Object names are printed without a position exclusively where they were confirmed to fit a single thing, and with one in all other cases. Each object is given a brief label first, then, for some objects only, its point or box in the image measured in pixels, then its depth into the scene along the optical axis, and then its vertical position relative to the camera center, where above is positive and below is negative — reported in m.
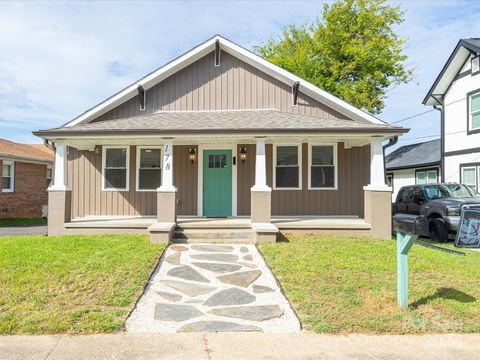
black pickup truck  9.23 -0.56
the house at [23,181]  16.50 +0.13
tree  21.97 +8.91
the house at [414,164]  17.34 +1.31
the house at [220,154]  10.55 +1.01
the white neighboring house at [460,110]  13.39 +3.32
